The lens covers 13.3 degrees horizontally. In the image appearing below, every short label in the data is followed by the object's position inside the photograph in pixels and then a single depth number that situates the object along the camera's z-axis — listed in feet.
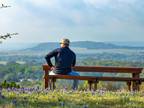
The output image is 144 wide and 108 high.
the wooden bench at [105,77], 57.47
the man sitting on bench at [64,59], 58.39
